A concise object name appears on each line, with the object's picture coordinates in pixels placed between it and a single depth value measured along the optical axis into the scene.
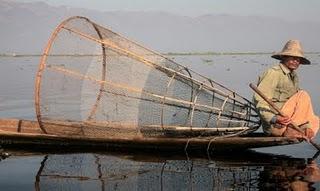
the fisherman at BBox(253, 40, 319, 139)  8.17
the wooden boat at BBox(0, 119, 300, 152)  8.48
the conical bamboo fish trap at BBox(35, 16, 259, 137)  9.05
